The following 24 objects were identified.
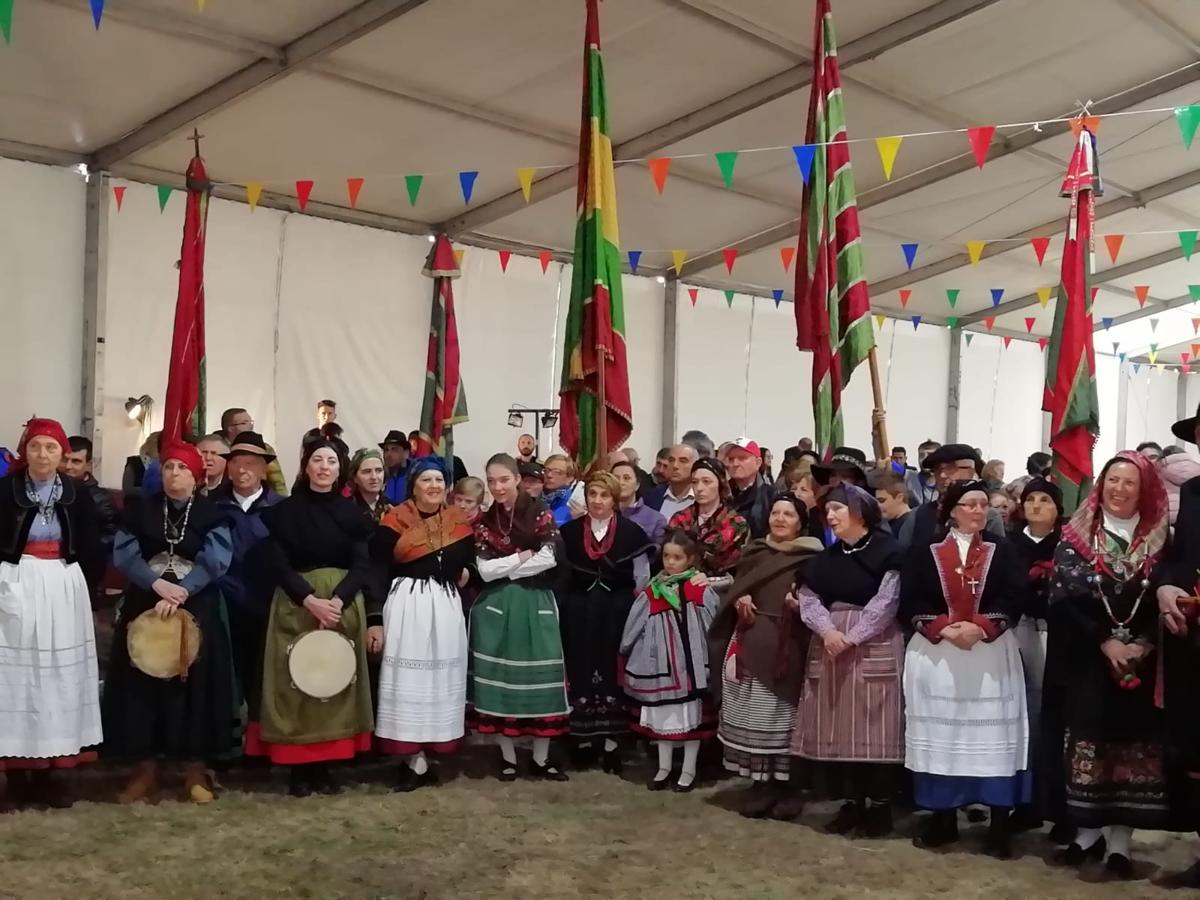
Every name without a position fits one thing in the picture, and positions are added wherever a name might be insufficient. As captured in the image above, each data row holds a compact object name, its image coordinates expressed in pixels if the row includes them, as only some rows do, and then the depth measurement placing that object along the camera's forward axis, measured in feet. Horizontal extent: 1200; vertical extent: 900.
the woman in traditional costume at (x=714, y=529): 15.46
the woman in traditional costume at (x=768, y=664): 13.67
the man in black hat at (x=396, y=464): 24.04
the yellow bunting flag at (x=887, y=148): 24.29
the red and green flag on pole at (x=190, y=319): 22.41
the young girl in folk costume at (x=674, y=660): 14.93
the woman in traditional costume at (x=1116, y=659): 11.41
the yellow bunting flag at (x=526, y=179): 26.76
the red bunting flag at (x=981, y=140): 23.75
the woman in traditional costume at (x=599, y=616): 15.85
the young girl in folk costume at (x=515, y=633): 15.25
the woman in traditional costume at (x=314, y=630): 14.08
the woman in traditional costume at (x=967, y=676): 12.18
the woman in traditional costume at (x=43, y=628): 13.15
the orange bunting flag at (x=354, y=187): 26.40
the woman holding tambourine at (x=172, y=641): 13.50
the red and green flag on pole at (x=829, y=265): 16.29
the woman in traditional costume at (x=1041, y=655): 12.28
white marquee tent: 22.39
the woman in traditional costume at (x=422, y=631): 14.65
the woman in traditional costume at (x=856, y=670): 12.78
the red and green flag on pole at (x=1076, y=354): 17.76
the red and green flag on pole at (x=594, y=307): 17.12
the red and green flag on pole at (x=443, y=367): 29.30
